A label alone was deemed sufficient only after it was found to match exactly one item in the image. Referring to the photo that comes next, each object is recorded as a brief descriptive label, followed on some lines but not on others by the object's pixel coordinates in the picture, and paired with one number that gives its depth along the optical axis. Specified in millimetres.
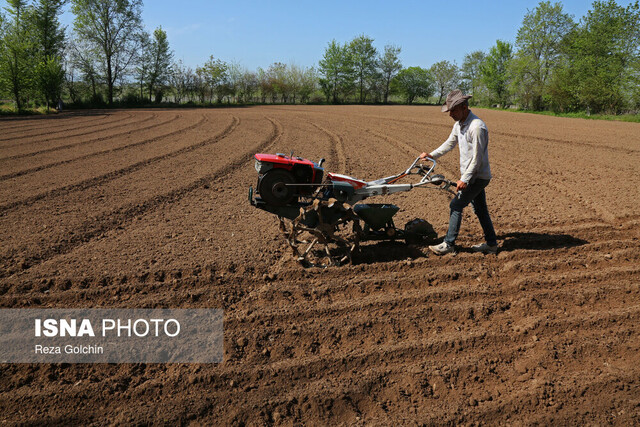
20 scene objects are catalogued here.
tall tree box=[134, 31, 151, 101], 54875
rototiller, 5020
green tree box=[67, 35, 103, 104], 49562
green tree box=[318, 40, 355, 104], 73750
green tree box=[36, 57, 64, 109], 34438
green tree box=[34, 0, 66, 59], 42188
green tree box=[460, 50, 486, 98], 86750
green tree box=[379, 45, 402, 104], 81912
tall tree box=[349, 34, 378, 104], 77188
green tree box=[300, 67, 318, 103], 68250
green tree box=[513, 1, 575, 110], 47500
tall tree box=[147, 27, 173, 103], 55281
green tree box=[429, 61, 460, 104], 87750
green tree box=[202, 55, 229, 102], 57688
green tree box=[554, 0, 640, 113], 34750
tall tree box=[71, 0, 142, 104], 51250
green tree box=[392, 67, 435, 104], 81750
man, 4797
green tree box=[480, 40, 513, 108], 63188
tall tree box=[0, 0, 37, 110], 31734
